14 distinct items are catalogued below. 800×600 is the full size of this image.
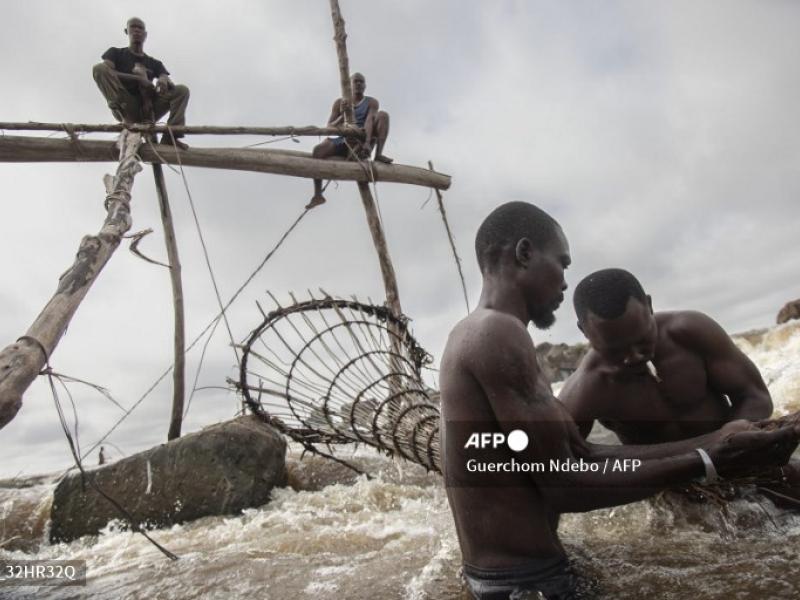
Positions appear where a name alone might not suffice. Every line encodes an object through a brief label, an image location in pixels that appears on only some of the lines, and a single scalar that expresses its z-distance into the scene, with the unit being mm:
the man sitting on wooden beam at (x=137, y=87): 6074
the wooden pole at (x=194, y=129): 5656
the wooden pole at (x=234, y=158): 5846
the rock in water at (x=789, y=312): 12612
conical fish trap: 4062
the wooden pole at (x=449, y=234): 7371
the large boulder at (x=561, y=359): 16766
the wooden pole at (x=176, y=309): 6738
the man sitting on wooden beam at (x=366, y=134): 7199
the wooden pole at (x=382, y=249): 7180
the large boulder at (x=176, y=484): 5070
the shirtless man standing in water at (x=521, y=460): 1674
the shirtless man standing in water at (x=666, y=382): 2674
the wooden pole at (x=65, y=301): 2539
